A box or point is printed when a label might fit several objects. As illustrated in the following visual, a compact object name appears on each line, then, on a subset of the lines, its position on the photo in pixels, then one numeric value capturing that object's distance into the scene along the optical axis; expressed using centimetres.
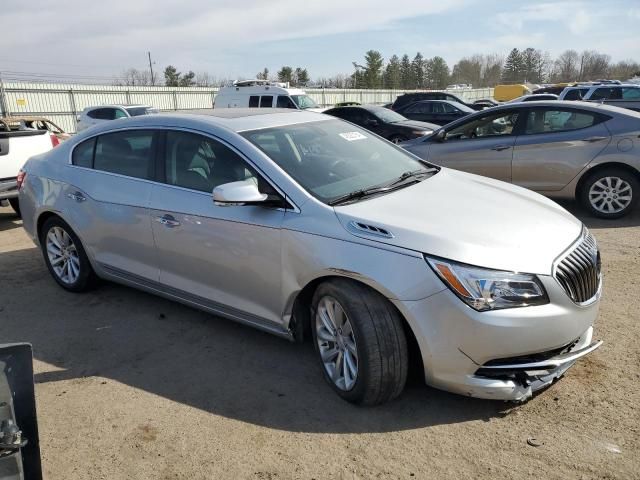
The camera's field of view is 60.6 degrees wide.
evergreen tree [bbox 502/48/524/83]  10375
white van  1989
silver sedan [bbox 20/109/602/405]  284
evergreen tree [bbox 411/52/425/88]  9362
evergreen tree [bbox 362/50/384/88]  8406
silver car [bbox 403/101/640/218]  712
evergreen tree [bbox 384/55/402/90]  8838
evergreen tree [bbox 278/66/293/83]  7531
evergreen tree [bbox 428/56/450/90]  9550
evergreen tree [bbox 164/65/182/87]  7200
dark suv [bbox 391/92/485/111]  2284
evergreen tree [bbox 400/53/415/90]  9156
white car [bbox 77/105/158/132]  1841
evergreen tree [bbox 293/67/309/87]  7816
